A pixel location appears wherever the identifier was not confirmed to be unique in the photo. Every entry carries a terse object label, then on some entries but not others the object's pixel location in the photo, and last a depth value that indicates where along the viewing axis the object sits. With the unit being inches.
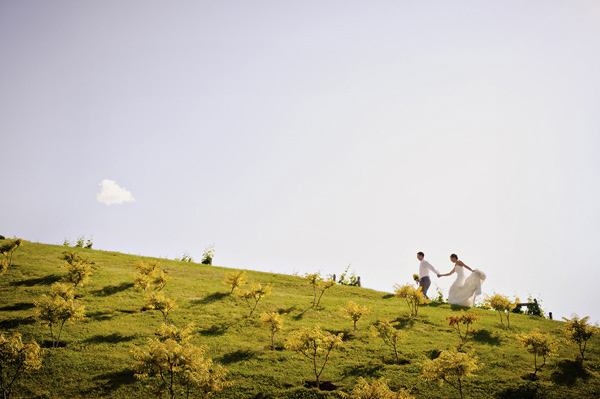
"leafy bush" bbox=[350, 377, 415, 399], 409.7
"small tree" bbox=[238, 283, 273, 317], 861.8
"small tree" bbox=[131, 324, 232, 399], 446.3
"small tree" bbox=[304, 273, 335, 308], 1023.6
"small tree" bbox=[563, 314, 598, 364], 673.6
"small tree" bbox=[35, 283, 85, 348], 604.1
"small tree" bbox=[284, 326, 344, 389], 546.9
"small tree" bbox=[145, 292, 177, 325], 747.4
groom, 1121.4
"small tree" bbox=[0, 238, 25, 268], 1011.9
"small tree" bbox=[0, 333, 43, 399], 480.4
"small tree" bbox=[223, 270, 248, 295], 1004.9
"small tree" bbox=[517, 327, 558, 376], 606.9
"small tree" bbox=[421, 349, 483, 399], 469.1
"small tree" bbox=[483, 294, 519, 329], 893.2
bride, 1081.4
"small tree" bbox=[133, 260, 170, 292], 916.6
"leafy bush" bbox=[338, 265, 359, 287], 1444.4
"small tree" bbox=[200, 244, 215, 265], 1504.7
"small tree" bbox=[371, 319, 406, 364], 641.0
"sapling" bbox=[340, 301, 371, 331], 743.1
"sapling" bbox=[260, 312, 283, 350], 681.0
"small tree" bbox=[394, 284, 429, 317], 890.1
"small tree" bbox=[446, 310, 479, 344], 745.0
